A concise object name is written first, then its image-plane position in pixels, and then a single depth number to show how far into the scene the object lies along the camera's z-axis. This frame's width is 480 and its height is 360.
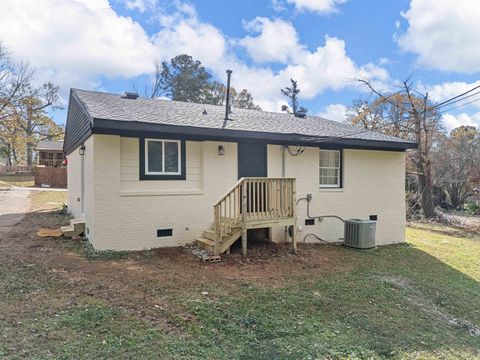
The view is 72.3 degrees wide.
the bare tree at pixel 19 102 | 25.82
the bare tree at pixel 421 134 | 17.39
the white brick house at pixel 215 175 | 6.95
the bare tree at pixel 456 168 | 20.66
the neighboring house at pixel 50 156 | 30.86
